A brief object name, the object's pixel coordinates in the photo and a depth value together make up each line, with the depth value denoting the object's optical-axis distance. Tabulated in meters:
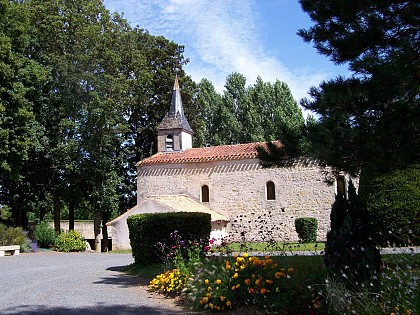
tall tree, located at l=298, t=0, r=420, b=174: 5.53
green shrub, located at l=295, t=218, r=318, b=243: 23.08
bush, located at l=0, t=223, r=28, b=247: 21.31
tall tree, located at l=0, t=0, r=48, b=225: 22.17
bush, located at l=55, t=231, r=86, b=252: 23.16
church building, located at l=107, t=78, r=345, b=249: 24.67
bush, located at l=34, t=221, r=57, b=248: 23.86
